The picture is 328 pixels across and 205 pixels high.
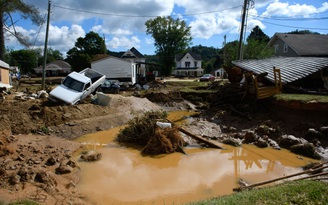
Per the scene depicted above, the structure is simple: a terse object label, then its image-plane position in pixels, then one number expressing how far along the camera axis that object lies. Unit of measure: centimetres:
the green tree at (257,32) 7188
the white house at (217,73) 6506
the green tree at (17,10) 1969
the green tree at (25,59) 6814
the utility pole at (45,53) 2077
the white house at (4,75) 1972
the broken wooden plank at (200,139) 1070
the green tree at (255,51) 3306
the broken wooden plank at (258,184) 600
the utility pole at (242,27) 2362
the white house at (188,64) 6769
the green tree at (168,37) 6284
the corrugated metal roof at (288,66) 1494
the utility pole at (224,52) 3493
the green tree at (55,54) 9808
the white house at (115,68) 3038
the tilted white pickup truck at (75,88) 1451
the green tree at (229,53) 3441
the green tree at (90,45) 4975
